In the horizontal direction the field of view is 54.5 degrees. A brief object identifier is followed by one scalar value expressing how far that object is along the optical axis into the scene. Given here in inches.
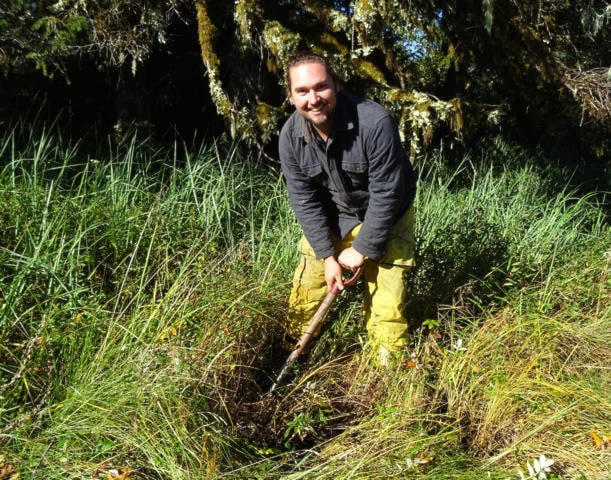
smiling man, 98.7
